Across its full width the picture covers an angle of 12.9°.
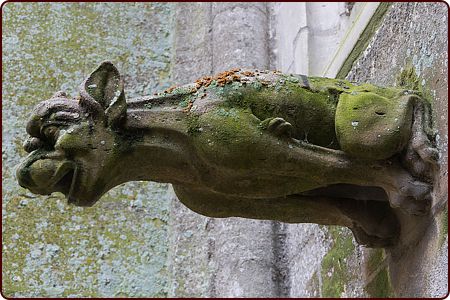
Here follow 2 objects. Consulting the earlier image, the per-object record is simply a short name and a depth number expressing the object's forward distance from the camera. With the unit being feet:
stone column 22.13
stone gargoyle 16.98
